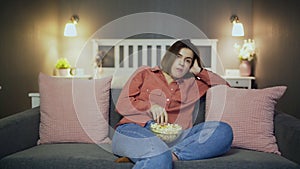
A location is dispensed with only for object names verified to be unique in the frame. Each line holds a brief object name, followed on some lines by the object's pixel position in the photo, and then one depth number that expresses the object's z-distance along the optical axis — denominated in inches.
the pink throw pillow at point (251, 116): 83.8
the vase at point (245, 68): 176.9
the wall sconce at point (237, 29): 179.2
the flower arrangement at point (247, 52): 175.8
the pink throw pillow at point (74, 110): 89.0
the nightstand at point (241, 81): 173.2
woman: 74.5
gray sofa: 74.0
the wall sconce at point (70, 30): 181.3
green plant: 179.0
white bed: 184.1
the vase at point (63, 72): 179.3
